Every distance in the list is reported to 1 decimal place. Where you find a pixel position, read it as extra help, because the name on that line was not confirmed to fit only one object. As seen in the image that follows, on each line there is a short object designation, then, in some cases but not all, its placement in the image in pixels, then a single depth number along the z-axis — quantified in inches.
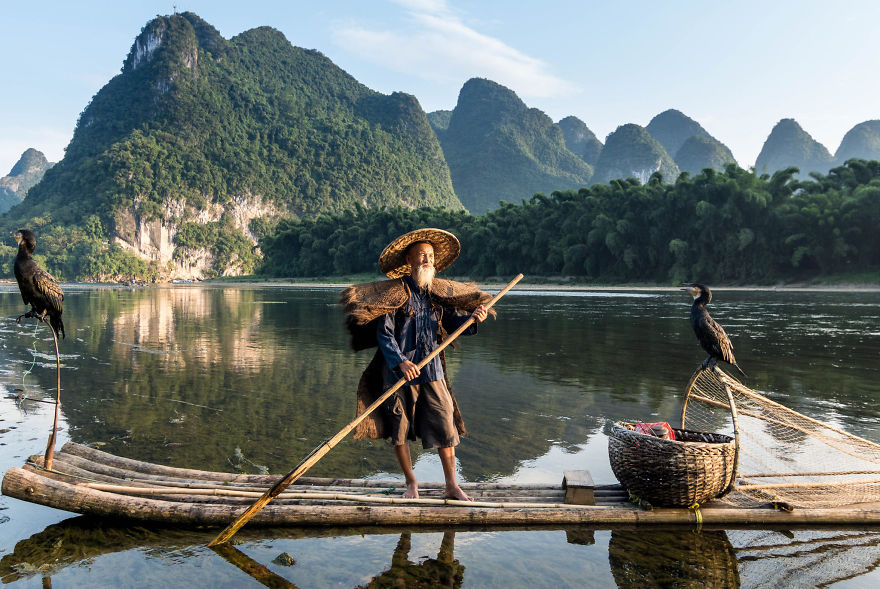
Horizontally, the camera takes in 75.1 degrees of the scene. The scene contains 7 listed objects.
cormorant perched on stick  167.0
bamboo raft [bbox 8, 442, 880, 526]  148.6
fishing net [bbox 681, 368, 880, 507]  167.6
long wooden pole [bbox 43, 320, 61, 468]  163.3
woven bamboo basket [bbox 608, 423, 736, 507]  148.0
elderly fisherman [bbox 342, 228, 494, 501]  160.6
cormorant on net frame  170.7
